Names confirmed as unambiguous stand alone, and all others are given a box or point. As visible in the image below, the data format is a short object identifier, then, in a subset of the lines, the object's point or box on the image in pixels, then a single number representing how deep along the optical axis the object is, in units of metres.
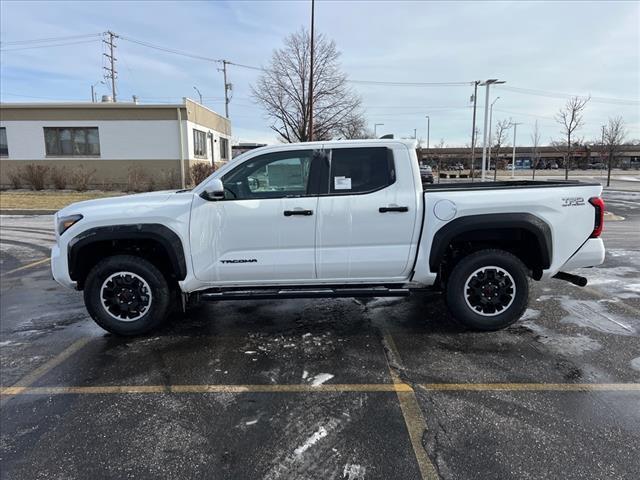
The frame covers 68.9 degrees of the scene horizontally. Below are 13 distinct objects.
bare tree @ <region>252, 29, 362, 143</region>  30.73
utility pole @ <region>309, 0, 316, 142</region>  23.53
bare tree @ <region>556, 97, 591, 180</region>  28.75
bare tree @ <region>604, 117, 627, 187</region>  31.94
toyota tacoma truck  4.49
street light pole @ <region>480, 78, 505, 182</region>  29.27
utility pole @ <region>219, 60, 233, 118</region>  48.91
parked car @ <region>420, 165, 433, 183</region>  31.36
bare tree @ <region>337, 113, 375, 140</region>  32.50
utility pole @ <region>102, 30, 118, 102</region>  52.53
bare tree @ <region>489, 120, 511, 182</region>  47.61
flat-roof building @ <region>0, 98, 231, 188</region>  25.00
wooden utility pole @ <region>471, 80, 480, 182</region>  37.31
